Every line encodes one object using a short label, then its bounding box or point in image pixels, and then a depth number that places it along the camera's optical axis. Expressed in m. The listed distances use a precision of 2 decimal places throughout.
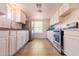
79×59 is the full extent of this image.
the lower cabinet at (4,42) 1.00
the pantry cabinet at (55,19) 2.21
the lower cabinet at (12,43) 1.26
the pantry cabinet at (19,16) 2.35
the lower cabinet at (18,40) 1.66
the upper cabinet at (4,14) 1.53
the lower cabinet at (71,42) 0.99
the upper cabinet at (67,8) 1.36
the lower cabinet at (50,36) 2.18
